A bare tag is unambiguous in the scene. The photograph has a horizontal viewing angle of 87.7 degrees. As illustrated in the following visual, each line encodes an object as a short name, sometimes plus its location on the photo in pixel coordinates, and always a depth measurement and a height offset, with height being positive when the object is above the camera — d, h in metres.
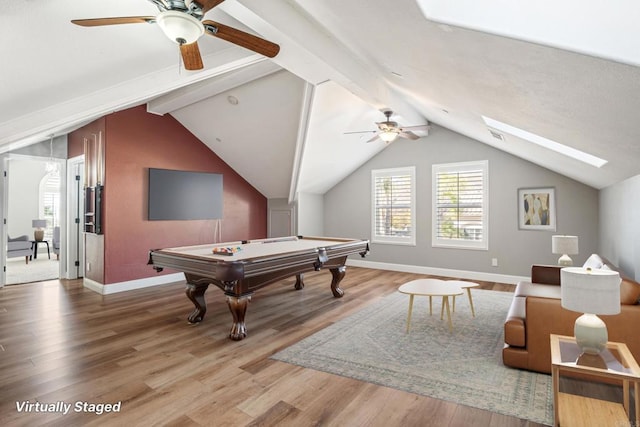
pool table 3.02 -0.50
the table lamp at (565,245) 4.01 -0.36
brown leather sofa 2.29 -0.82
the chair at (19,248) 7.59 -0.78
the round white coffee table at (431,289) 3.37 -0.79
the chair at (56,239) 8.15 -0.62
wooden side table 1.72 -0.89
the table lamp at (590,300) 1.78 -0.47
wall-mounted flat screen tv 5.57 +0.35
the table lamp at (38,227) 8.91 -0.36
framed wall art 5.33 +0.10
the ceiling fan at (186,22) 2.00 +1.23
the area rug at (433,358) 2.21 -1.20
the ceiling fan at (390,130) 4.37 +1.12
